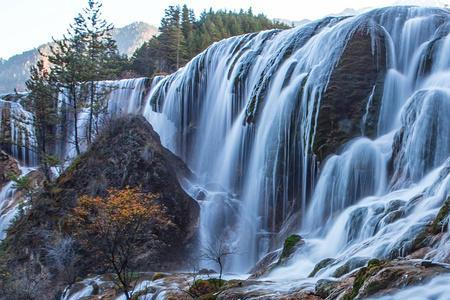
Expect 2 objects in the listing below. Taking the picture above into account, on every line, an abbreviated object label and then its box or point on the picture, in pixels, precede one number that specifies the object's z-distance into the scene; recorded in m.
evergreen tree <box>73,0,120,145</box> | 33.30
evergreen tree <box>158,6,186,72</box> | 63.31
